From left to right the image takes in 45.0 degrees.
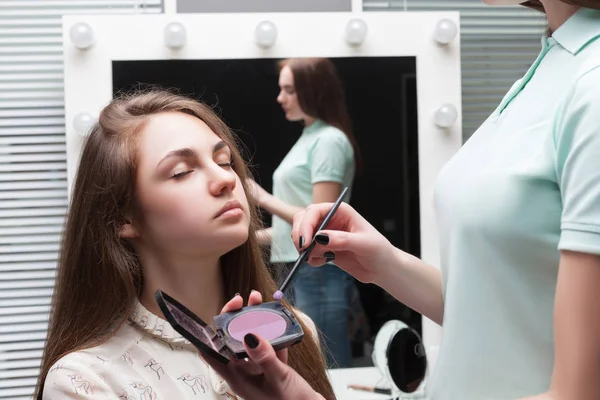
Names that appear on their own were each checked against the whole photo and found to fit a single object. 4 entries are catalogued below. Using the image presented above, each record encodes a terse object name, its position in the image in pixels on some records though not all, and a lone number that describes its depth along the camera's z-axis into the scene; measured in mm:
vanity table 2096
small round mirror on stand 1755
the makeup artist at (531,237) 629
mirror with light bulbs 2074
